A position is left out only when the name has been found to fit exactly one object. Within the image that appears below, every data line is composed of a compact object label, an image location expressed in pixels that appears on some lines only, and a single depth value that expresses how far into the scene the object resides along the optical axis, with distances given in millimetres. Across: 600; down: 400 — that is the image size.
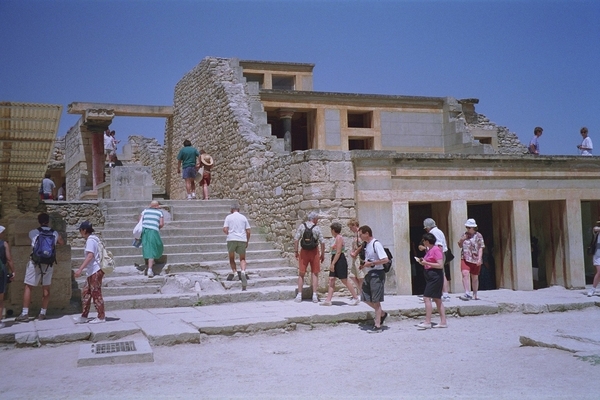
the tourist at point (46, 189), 17259
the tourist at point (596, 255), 10945
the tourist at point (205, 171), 15203
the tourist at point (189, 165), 15103
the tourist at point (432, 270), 8203
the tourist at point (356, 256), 9977
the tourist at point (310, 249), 9728
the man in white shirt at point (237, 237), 10391
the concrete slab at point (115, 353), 6270
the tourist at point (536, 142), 15382
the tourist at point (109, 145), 18984
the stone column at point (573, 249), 12750
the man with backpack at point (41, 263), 8281
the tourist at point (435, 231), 9756
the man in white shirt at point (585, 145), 14427
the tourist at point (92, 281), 8164
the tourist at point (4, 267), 7926
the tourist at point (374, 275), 8086
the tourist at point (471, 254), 10250
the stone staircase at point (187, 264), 9773
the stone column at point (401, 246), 11133
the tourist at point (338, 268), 9516
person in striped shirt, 10344
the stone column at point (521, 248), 12266
